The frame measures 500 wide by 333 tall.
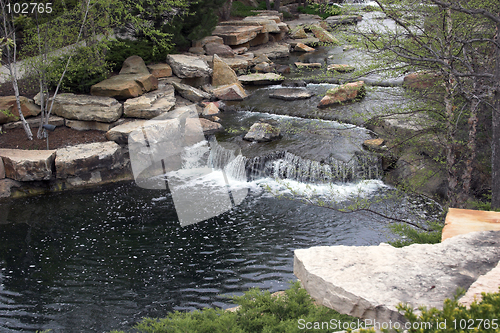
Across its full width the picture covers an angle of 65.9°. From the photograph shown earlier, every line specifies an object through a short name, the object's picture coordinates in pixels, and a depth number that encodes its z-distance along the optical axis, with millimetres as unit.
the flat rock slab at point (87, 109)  11992
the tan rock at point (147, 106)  12445
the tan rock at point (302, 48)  23781
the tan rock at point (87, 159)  10344
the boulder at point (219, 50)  19453
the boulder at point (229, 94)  15719
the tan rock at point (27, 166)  9891
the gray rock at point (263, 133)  11867
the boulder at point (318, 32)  22181
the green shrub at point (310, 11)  32606
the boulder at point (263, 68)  19344
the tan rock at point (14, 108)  11250
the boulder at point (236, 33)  21547
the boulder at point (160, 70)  15227
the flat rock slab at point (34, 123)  11536
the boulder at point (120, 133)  11531
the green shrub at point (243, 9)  28759
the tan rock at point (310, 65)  19255
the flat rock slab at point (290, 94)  14992
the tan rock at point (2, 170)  9953
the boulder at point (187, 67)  15562
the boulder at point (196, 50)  18594
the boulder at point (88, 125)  12102
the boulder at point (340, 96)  13758
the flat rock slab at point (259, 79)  17484
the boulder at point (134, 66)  14242
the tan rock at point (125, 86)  12672
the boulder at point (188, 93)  15039
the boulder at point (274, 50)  22359
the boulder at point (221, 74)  16672
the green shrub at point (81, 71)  11795
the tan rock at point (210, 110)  14177
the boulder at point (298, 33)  26212
